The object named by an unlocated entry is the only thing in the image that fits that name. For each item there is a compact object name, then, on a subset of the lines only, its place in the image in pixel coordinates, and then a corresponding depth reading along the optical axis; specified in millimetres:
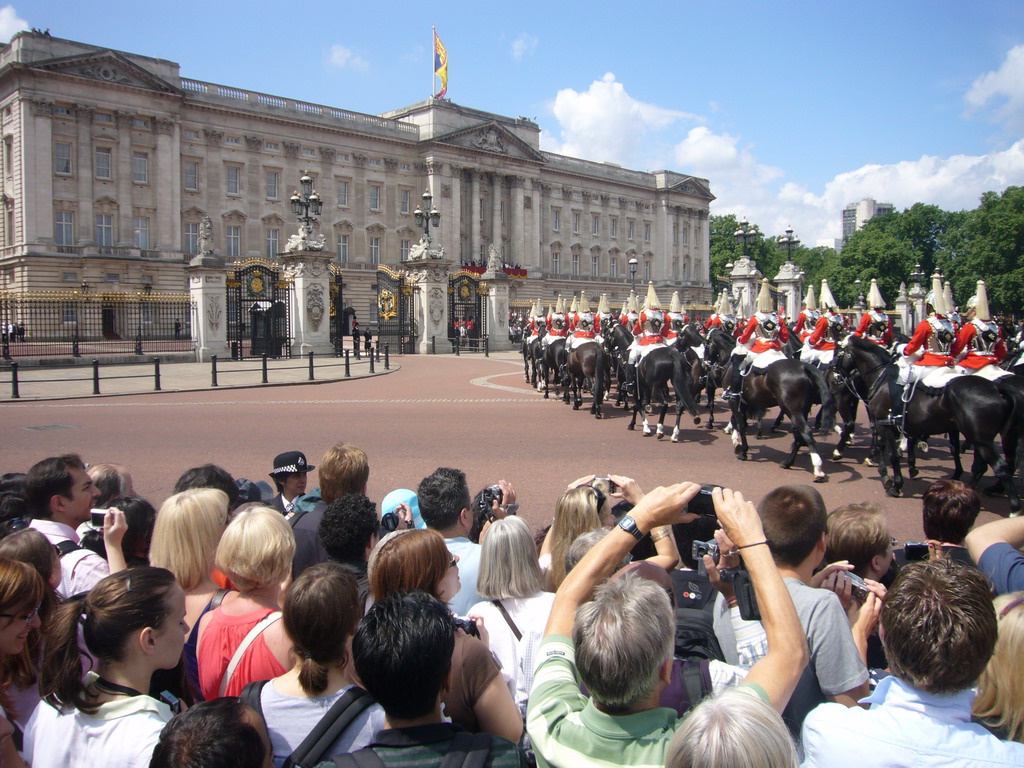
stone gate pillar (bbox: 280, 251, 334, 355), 31062
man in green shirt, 2061
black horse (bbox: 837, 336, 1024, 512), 8141
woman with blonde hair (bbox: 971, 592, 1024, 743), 2264
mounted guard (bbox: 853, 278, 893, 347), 12641
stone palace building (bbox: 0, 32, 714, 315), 47219
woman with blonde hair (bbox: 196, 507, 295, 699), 2961
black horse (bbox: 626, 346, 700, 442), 13344
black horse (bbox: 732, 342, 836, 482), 10535
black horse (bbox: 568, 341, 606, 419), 16156
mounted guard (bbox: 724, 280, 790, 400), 11445
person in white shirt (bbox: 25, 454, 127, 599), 4363
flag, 70312
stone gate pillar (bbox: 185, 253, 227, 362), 28875
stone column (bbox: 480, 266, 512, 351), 39566
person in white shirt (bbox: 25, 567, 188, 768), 2385
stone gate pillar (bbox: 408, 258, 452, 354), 37312
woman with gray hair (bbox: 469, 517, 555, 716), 3053
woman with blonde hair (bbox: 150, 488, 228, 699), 3617
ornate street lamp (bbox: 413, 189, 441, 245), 35094
